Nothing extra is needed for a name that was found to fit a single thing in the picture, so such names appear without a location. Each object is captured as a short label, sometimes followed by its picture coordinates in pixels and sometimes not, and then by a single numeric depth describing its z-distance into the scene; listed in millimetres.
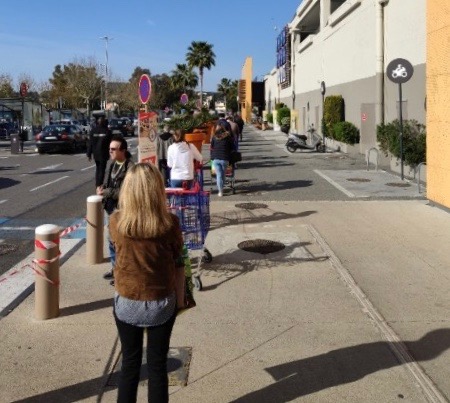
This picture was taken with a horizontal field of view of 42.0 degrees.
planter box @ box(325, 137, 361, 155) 24533
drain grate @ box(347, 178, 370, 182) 16062
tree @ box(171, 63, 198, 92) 83438
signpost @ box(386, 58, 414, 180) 15172
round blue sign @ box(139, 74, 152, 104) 9961
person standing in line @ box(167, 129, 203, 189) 9633
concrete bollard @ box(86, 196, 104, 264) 7512
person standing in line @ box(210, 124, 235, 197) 12562
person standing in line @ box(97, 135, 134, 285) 6602
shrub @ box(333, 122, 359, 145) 24875
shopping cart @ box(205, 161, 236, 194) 13733
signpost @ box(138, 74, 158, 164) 8695
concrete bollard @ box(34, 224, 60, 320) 5551
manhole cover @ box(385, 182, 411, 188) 14648
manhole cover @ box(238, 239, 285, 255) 8367
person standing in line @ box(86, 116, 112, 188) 13023
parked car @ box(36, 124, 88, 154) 29156
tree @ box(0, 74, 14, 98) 71550
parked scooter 26875
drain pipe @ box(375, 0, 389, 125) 21312
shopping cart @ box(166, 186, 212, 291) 6906
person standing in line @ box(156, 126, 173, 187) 12976
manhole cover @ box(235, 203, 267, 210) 11930
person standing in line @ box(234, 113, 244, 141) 25034
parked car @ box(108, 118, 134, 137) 45250
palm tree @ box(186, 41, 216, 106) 77188
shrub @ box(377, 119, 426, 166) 15906
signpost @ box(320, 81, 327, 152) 28648
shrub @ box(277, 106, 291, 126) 49784
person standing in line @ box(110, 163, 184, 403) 3396
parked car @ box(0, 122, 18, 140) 43656
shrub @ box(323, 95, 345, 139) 27312
